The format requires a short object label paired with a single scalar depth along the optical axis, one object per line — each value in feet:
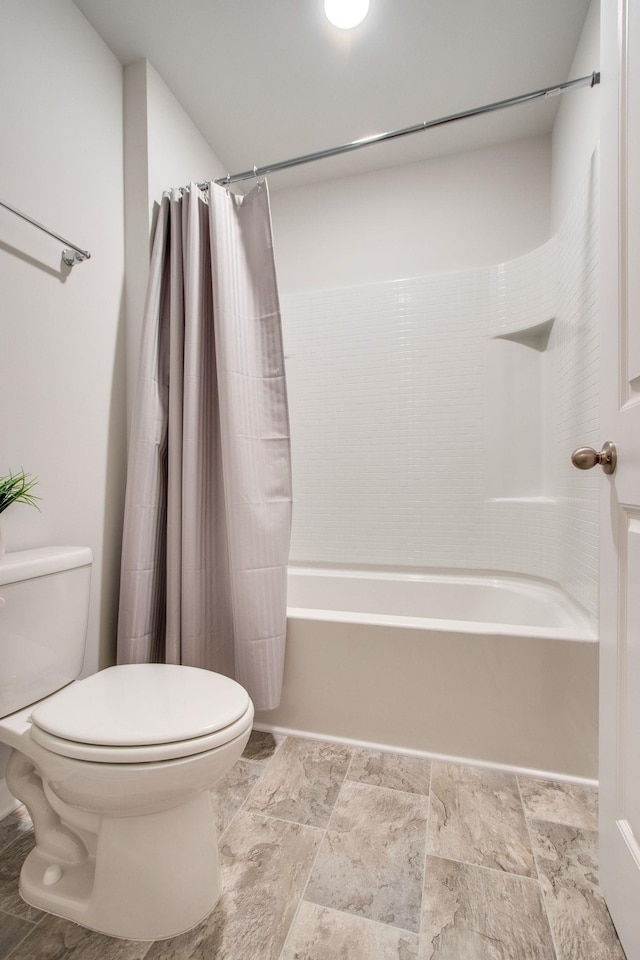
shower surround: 4.60
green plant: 3.70
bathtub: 4.42
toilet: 2.82
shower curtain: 4.98
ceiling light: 4.87
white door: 2.59
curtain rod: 4.50
